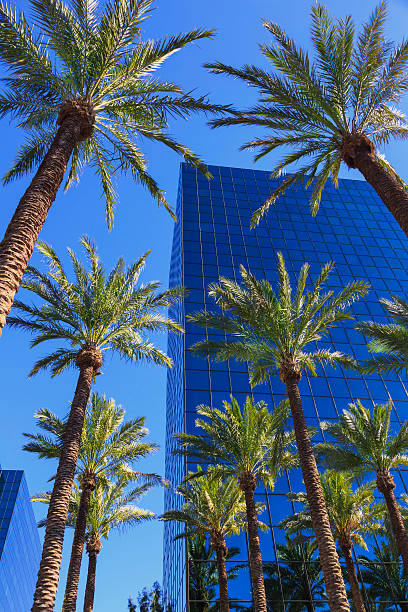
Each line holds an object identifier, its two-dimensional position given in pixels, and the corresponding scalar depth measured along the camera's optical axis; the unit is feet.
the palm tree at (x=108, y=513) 71.51
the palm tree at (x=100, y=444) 60.75
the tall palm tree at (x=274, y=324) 51.06
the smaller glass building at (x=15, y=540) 214.28
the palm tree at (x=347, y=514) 69.56
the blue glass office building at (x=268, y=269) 96.99
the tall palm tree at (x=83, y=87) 30.17
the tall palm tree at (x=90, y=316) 47.62
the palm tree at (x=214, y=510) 67.97
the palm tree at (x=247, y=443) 59.00
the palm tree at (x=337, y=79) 39.04
